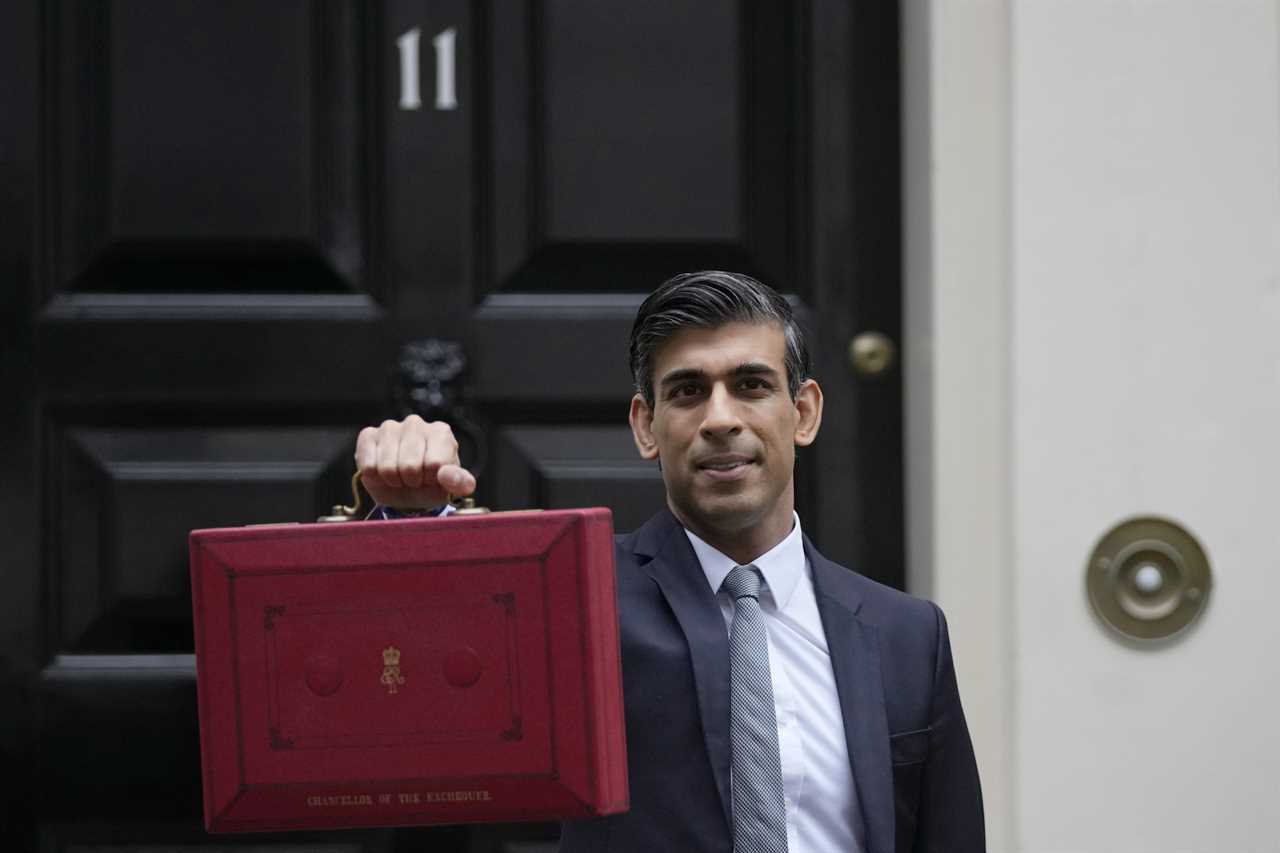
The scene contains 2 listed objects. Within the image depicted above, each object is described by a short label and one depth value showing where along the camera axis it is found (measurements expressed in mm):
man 4789
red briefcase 4662
